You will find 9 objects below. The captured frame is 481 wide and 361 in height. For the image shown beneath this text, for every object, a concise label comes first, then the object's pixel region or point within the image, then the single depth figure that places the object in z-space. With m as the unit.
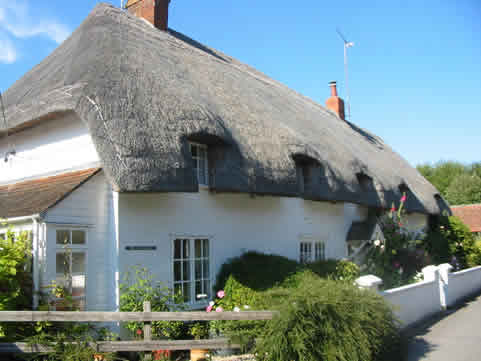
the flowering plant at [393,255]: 13.31
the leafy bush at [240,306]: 6.17
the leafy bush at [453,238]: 19.22
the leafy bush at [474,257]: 20.42
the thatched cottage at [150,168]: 7.46
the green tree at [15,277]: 6.34
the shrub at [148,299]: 7.44
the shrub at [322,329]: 5.67
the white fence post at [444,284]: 12.06
